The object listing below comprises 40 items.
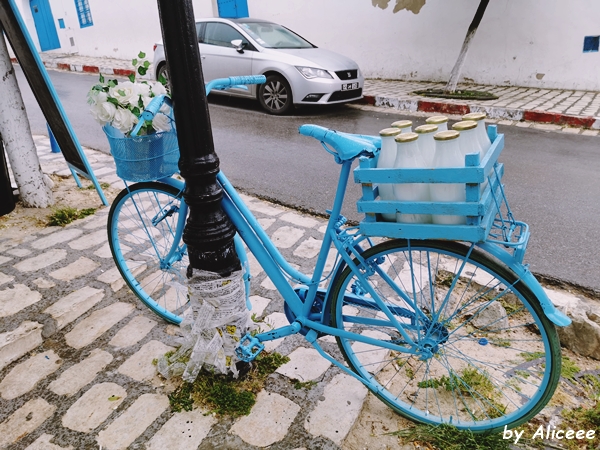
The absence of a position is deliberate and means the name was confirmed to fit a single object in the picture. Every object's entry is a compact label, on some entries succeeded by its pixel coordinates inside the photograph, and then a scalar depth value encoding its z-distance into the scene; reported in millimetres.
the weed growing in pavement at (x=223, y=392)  2168
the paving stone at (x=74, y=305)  2842
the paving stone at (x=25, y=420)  2090
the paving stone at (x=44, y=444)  2020
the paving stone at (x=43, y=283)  3124
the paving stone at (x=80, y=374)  2342
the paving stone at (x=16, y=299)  2880
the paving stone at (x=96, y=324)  2689
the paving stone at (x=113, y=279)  3181
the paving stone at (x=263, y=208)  4264
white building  8516
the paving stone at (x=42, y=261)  3342
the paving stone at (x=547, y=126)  6824
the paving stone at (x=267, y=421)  2021
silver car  7848
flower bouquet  2070
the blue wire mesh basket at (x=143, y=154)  2084
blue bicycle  1668
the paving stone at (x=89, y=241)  3666
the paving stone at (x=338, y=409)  2039
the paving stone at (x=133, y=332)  2665
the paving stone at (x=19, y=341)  2547
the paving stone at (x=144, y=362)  2414
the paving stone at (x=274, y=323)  2607
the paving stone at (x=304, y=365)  2361
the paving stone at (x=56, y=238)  3672
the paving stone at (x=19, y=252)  3537
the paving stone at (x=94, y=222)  4004
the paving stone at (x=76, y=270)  3248
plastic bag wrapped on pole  2117
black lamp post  1737
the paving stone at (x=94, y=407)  2131
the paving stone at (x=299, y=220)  4020
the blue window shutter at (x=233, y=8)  12453
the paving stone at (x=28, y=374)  2340
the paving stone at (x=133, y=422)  2035
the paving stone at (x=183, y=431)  2000
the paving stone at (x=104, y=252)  3541
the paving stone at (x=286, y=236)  3682
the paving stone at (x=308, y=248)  3513
